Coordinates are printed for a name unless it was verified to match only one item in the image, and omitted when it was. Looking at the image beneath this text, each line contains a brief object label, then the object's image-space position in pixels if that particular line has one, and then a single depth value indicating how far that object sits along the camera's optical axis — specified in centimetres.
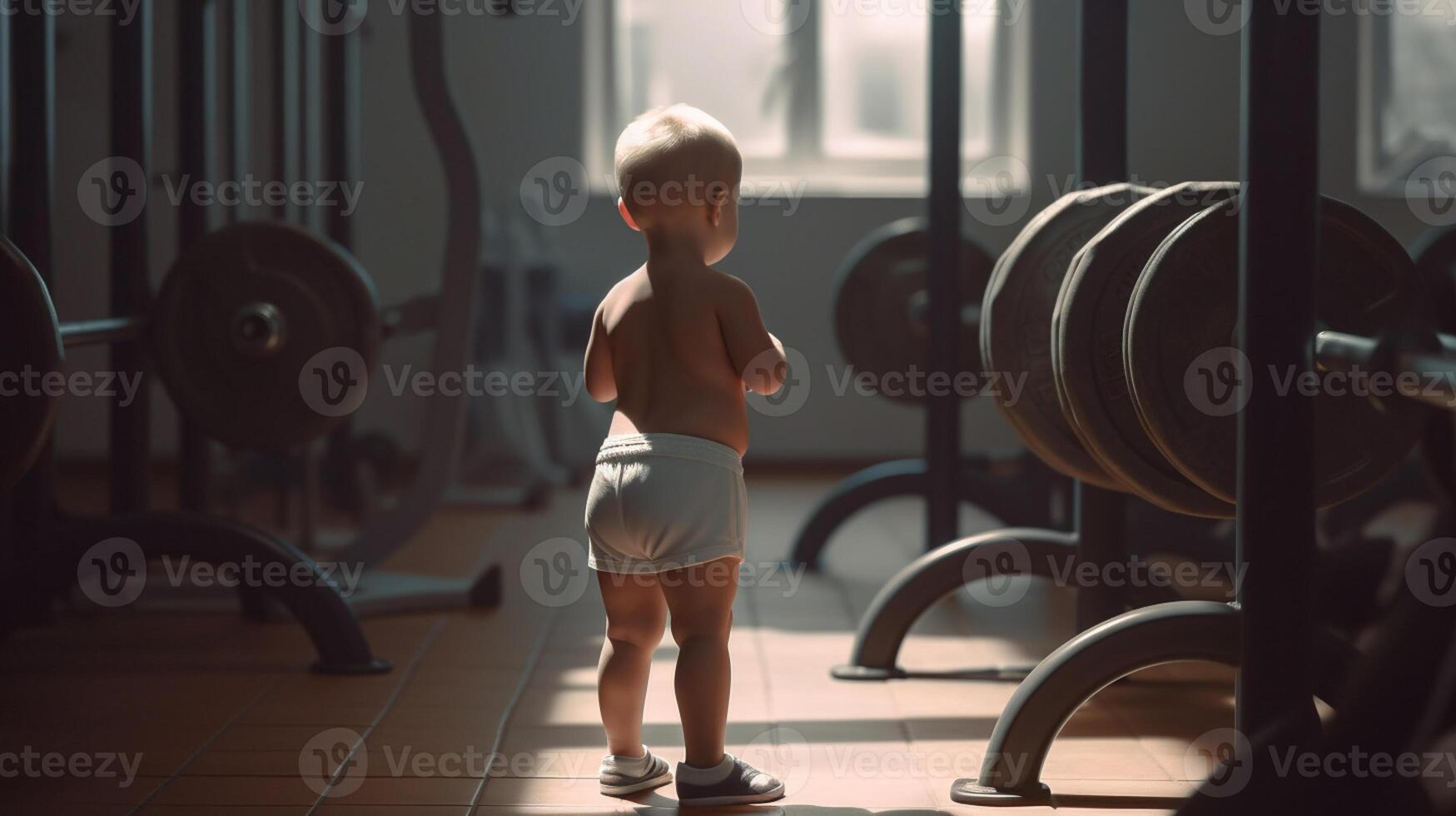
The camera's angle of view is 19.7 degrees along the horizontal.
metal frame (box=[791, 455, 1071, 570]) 695
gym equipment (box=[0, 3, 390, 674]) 574
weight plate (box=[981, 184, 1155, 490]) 546
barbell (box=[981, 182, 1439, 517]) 487
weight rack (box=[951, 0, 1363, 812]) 486
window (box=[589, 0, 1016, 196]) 1163
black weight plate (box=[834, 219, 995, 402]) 691
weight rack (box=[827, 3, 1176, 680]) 561
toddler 508
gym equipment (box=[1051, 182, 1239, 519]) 513
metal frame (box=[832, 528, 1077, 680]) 568
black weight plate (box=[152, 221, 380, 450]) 597
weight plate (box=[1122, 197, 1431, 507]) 499
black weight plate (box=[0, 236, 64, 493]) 508
